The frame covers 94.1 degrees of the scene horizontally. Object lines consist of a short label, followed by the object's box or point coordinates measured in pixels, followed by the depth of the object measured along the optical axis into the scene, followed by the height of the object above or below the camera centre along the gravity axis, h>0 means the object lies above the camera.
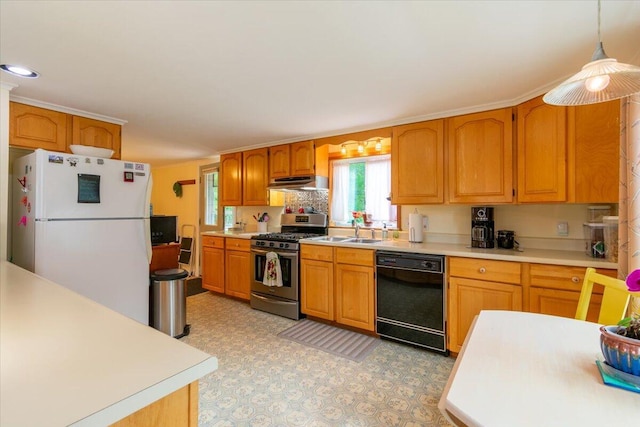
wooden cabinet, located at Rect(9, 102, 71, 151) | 2.46 +0.76
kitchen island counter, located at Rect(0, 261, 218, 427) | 0.56 -0.36
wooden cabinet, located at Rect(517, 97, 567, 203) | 2.21 +0.48
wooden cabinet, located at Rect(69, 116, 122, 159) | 2.82 +0.81
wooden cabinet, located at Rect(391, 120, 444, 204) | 2.82 +0.50
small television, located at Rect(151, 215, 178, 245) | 3.84 -0.20
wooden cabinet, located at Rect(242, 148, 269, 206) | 4.13 +0.53
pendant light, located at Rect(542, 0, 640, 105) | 1.01 +0.49
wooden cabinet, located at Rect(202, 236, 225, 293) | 4.22 -0.71
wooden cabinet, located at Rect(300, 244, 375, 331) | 2.94 -0.74
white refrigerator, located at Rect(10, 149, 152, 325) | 2.17 -0.08
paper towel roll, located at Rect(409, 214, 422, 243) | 3.08 -0.14
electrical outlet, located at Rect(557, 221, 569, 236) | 2.51 -0.12
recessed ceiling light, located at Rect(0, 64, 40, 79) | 1.94 +0.97
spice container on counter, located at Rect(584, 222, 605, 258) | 2.14 -0.20
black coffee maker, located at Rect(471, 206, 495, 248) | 2.69 -0.14
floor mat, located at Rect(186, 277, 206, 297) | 4.51 -1.16
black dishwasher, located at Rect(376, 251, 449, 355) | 2.55 -0.76
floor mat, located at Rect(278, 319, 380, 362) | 2.62 -1.21
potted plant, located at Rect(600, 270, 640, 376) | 0.82 -0.37
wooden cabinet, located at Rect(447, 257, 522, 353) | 2.26 -0.61
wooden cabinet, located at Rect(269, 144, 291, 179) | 3.88 +0.71
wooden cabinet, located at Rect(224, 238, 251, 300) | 3.90 -0.72
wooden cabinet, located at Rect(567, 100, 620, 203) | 2.02 +0.43
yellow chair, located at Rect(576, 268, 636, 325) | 1.31 -0.39
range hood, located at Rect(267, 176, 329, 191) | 3.66 +0.40
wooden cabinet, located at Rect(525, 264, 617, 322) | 1.98 -0.54
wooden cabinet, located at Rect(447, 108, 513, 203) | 2.50 +0.50
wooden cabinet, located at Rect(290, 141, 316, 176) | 3.68 +0.70
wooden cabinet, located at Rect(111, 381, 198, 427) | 0.65 -0.45
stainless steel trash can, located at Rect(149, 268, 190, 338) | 2.88 -0.88
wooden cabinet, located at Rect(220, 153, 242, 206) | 4.46 +0.54
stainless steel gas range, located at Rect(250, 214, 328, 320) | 3.41 -0.62
